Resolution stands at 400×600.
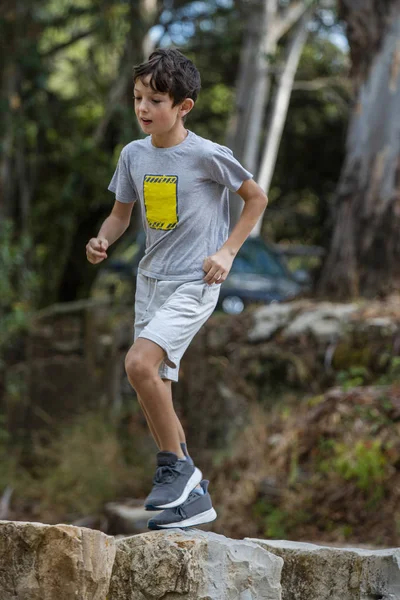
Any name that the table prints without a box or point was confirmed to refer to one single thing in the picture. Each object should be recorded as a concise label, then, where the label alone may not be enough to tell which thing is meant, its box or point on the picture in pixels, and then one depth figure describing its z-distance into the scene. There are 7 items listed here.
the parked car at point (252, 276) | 23.97
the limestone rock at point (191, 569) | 8.12
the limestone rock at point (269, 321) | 19.28
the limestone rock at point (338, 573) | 8.66
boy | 8.21
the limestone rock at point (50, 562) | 7.75
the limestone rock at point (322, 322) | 18.44
